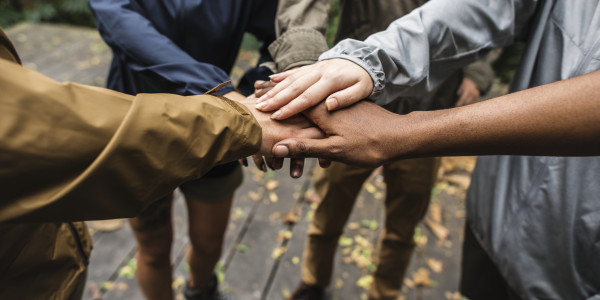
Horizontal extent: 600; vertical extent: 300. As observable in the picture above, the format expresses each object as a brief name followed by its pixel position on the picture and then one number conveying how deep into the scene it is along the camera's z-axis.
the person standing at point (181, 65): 1.66
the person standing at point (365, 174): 1.84
